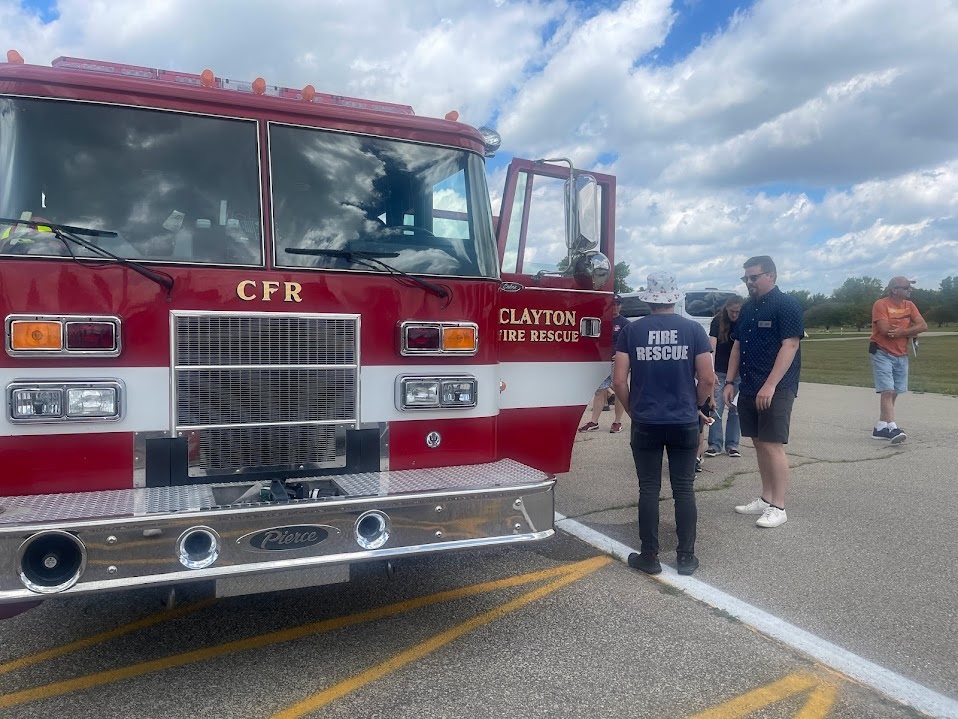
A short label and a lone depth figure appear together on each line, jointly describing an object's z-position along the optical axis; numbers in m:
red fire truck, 3.16
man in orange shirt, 8.59
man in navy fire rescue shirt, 4.53
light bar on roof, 4.15
